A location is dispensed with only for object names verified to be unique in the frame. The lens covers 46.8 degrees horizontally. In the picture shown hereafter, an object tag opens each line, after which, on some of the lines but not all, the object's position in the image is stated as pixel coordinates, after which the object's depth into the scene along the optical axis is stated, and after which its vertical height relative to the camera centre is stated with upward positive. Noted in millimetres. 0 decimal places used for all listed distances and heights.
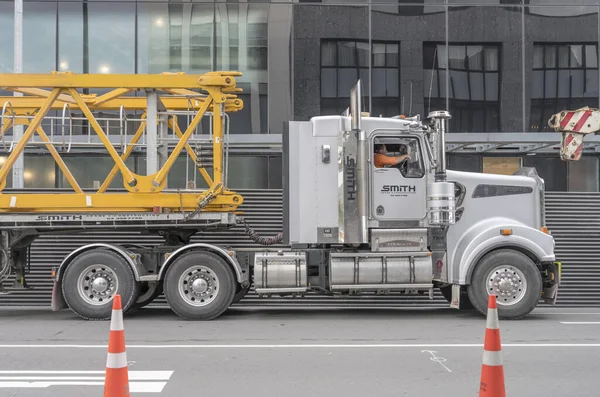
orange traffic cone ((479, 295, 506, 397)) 4902 -1141
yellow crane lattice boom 10594 +876
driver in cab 10773 +758
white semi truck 10562 -327
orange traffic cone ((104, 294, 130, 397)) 4910 -1121
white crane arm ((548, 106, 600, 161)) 12281 +1404
